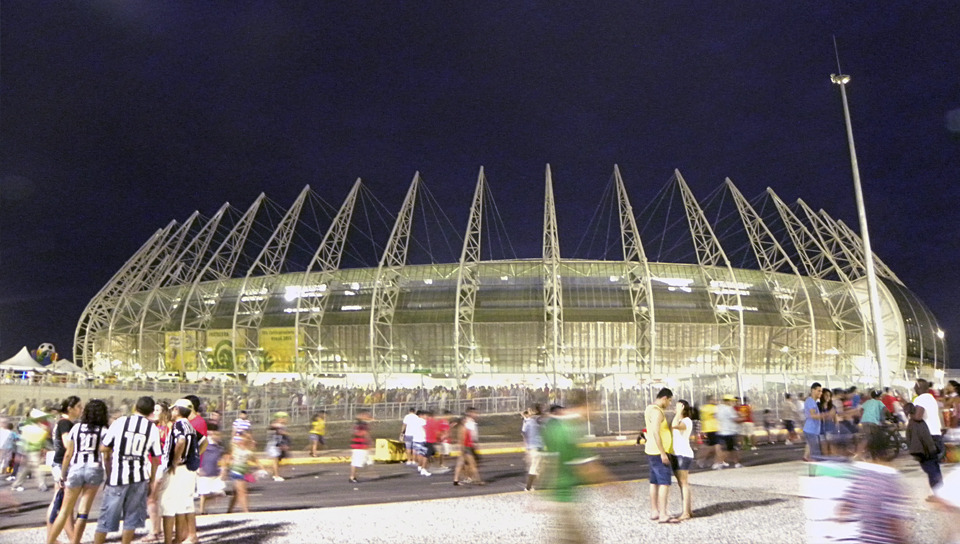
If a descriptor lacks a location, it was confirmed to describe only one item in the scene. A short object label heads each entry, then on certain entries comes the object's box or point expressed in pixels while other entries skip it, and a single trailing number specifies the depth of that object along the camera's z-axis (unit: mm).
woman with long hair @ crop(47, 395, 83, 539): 10477
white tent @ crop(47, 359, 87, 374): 61759
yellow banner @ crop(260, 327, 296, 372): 68500
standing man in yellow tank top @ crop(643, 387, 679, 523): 9711
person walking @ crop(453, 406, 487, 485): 15906
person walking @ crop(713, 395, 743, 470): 17625
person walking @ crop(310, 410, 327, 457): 22312
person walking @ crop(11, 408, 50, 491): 15055
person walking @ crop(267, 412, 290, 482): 17000
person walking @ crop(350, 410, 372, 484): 17094
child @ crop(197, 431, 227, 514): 10609
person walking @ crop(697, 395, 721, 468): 17688
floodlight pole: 20016
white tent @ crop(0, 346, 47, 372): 59900
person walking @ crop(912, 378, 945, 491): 10242
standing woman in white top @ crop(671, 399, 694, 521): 10430
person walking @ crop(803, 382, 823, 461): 14414
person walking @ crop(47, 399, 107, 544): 7977
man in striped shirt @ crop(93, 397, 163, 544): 7598
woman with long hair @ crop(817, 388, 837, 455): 14422
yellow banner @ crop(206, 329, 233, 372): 70938
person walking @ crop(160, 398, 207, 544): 8406
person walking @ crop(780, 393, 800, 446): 25686
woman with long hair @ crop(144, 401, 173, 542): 9164
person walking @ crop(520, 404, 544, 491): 14266
